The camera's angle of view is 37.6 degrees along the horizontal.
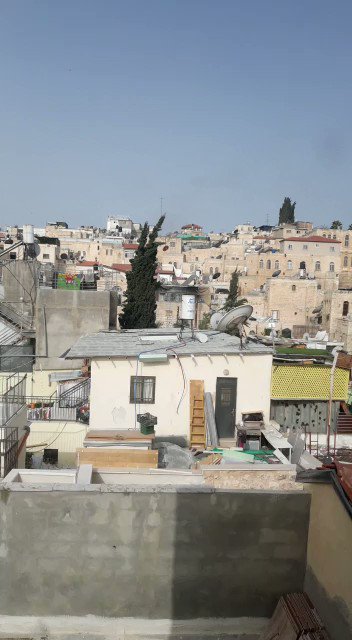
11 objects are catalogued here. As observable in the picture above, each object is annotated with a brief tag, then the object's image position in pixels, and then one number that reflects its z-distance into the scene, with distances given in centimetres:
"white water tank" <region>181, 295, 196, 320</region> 1565
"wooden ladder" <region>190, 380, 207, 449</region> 1348
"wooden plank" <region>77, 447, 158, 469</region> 954
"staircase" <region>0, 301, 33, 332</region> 2280
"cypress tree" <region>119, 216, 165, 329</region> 3372
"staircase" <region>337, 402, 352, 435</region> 1528
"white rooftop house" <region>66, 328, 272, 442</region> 1366
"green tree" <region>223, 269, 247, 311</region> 5402
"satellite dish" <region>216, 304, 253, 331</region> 1520
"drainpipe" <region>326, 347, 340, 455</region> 1488
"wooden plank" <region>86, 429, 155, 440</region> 1155
